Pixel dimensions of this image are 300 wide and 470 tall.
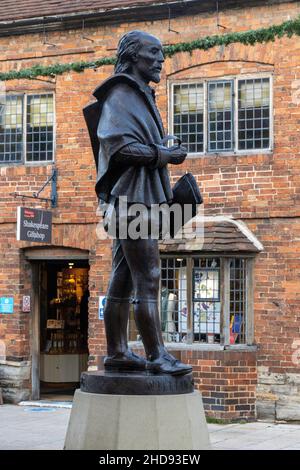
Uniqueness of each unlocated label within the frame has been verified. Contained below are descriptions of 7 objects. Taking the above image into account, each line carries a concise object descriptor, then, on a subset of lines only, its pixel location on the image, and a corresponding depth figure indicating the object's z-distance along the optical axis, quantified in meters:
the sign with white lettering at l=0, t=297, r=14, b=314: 16.73
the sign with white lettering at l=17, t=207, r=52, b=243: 15.26
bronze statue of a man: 7.43
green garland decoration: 14.91
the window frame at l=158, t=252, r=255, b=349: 14.93
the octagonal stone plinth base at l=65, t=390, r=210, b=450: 7.11
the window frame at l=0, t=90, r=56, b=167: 16.77
